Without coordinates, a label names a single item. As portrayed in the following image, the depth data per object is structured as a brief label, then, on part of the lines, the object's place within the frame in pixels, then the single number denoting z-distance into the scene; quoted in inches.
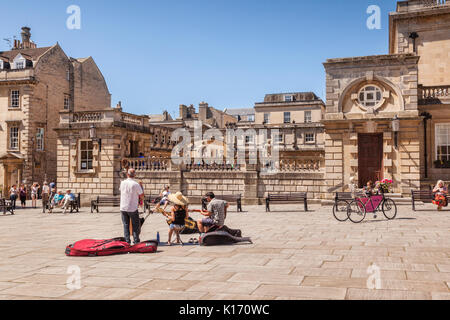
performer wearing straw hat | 385.1
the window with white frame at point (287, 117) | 2207.2
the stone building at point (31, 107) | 1291.8
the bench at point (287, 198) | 722.0
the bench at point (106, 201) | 778.8
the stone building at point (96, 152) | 938.7
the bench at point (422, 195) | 665.0
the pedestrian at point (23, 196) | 1004.1
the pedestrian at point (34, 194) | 998.2
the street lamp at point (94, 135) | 917.2
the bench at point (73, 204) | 803.4
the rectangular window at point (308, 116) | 2196.1
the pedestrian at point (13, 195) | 911.7
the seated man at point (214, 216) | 395.2
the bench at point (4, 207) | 788.0
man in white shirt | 361.1
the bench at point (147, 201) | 742.6
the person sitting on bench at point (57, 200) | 813.9
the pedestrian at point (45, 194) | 848.2
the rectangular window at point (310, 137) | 1882.4
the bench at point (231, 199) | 730.2
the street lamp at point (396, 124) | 742.2
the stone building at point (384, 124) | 762.8
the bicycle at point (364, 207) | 550.0
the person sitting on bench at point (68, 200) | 784.9
